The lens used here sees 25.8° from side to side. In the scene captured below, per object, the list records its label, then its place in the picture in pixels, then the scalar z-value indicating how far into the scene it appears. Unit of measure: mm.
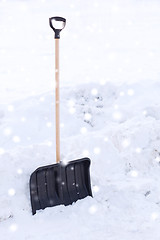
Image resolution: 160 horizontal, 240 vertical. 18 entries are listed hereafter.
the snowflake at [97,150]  4332
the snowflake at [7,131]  4789
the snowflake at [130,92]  6141
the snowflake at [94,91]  5974
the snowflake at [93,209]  3535
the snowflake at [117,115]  5289
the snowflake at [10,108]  5391
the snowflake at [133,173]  4230
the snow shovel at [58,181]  3617
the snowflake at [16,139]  4638
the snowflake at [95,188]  3906
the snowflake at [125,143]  4590
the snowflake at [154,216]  3398
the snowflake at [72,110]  5314
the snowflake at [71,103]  5492
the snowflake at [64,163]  3766
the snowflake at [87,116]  5223
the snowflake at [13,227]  3267
